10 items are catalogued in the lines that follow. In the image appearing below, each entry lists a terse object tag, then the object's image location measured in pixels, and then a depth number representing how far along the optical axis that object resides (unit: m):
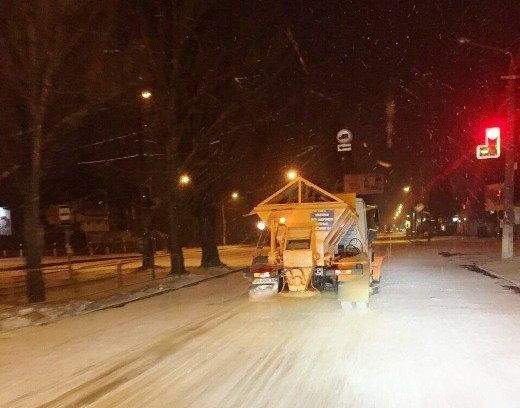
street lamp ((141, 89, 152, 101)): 21.94
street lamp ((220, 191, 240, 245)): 67.31
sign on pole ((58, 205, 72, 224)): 18.25
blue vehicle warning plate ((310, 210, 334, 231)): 14.90
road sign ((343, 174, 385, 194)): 62.81
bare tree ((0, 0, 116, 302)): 14.47
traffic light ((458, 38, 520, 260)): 25.12
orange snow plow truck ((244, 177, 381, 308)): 13.75
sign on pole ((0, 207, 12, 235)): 65.00
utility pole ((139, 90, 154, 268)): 24.23
